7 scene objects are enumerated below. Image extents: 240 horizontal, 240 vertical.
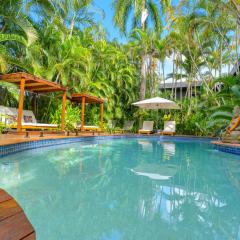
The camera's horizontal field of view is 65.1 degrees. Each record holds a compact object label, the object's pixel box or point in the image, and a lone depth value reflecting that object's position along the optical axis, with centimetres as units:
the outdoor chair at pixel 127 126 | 1374
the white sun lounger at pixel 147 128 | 1221
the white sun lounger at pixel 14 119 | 707
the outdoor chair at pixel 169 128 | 1196
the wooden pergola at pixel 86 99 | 945
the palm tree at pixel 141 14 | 1351
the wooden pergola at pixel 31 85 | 662
